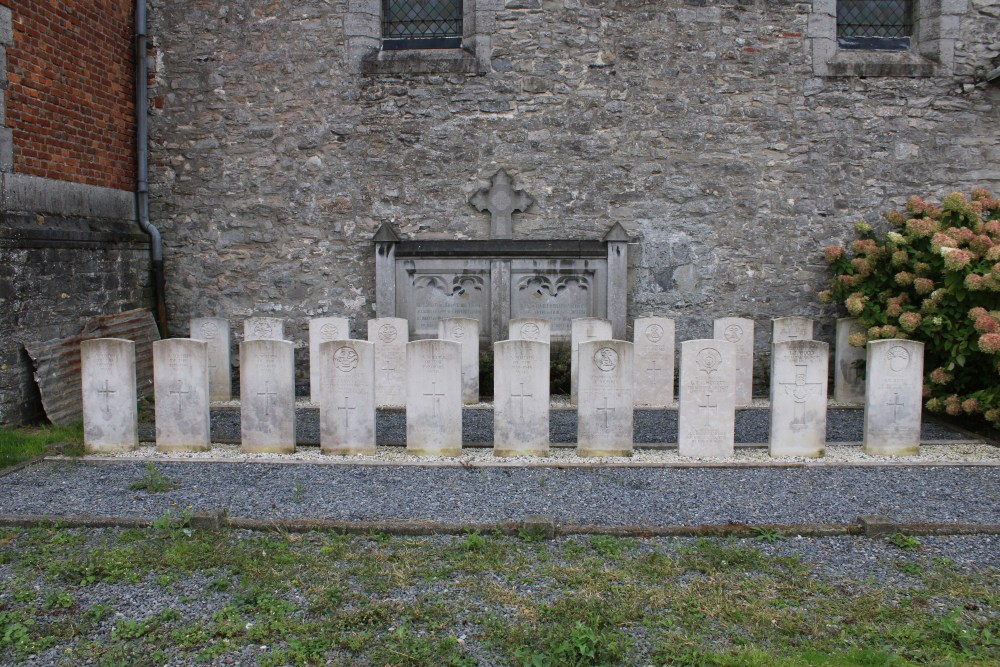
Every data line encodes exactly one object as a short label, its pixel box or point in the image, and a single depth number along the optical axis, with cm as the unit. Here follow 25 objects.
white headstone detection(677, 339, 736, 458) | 602
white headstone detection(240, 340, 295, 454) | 614
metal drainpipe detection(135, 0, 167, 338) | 911
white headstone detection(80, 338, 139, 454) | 611
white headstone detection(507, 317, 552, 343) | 806
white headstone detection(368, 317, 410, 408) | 788
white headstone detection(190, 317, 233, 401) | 828
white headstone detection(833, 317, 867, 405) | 835
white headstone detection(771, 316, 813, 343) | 845
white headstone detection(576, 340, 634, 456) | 601
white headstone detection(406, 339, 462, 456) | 604
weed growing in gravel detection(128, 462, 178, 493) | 516
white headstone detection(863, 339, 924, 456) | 611
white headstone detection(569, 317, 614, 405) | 810
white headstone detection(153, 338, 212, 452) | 613
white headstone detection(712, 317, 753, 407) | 812
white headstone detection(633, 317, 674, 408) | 803
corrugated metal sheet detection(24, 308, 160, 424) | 712
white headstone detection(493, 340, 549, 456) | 605
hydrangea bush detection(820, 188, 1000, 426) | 678
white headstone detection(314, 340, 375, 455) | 605
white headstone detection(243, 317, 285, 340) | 837
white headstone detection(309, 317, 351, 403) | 835
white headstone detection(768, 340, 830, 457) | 603
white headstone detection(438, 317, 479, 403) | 792
